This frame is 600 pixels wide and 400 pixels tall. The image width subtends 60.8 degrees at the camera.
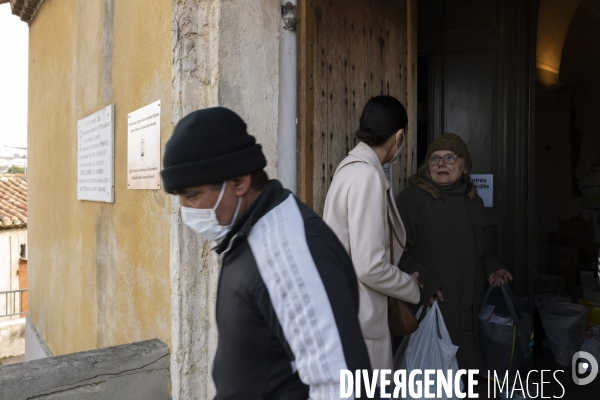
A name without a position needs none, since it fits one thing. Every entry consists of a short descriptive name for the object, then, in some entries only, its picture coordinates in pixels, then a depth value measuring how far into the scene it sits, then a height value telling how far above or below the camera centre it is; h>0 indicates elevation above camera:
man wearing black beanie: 1.05 -0.15
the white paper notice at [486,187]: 4.00 +0.13
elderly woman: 2.96 -0.26
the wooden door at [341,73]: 2.71 +0.76
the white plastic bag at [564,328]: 4.16 -1.02
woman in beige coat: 2.14 -0.14
